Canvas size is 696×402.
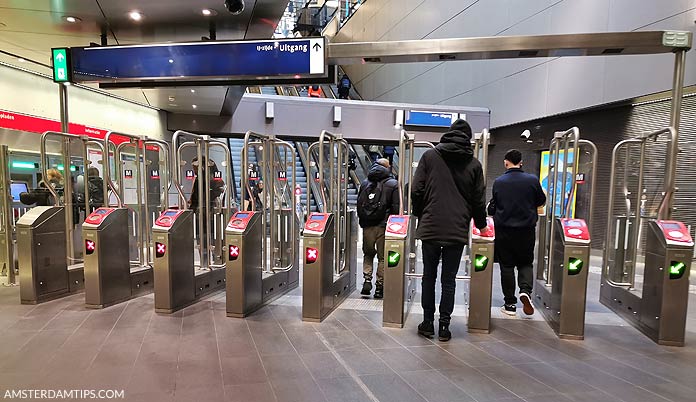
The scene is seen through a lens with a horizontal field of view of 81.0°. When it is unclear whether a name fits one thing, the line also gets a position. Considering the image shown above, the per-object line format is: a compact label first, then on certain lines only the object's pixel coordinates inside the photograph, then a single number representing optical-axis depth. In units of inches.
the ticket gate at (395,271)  136.8
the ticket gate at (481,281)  135.2
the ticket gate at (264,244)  147.0
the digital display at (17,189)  232.1
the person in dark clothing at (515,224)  148.5
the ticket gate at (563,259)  131.2
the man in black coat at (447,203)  124.1
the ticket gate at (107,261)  156.4
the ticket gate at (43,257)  160.6
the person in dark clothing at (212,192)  215.7
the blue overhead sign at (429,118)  407.8
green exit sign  174.9
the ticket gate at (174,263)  151.3
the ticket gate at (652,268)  124.4
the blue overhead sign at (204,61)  158.4
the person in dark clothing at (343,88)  588.4
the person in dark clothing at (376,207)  166.7
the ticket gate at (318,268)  144.3
